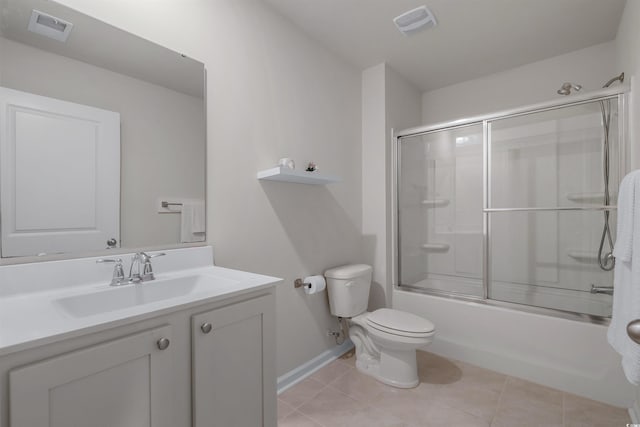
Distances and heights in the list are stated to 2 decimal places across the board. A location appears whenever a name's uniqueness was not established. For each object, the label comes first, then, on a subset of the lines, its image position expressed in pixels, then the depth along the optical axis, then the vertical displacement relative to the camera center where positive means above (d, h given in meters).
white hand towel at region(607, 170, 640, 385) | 1.03 -0.22
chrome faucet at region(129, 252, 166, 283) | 1.24 -0.22
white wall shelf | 1.72 +0.24
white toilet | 1.90 -0.77
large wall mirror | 1.05 +0.32
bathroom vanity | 0.68 -0.37
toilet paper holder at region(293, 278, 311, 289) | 2.06 -0.48
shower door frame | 1.82 +0.33
